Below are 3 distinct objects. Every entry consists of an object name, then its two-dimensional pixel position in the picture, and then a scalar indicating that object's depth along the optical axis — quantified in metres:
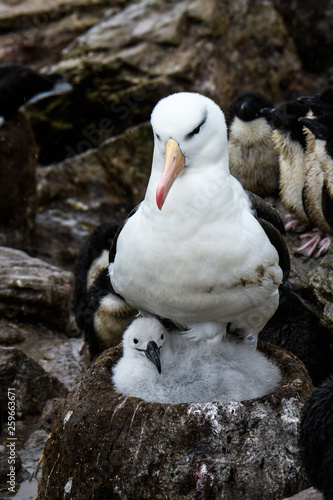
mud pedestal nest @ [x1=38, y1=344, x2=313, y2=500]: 8.17
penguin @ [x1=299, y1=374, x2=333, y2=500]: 7.16
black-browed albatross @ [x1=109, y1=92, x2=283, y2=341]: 8.23
